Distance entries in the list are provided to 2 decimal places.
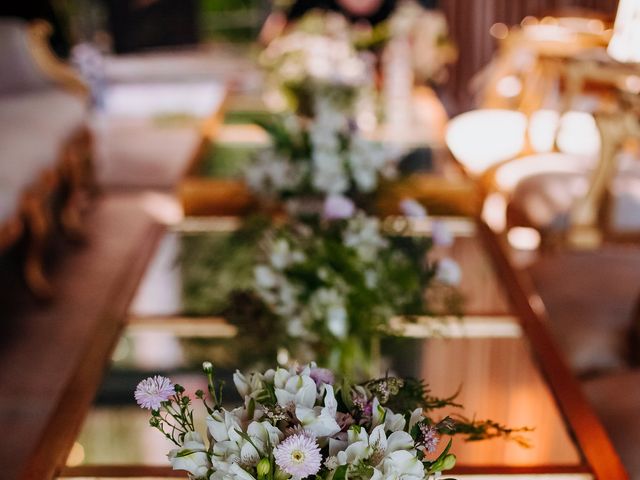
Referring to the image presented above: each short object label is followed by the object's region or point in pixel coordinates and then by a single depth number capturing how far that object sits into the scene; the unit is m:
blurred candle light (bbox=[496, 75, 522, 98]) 3.80
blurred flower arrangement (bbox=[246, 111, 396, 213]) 1.80
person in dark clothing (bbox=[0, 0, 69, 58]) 5.17
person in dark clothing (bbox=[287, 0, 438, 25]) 5.17
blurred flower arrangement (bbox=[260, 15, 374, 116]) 2.58
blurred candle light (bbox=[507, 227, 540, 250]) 3.01
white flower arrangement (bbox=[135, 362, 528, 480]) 0.63
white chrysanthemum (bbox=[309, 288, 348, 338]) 1.24
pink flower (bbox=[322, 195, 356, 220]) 1.33
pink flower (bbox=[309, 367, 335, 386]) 0.73
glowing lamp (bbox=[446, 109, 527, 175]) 3.08
